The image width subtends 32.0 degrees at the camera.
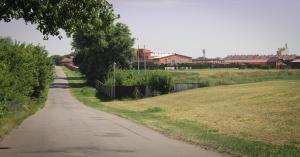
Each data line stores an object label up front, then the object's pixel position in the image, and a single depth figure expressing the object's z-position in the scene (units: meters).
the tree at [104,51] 105.25
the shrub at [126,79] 86.56
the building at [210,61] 191.25
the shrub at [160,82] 83.81
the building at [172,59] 184.88
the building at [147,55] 182.62
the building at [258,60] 183.75
